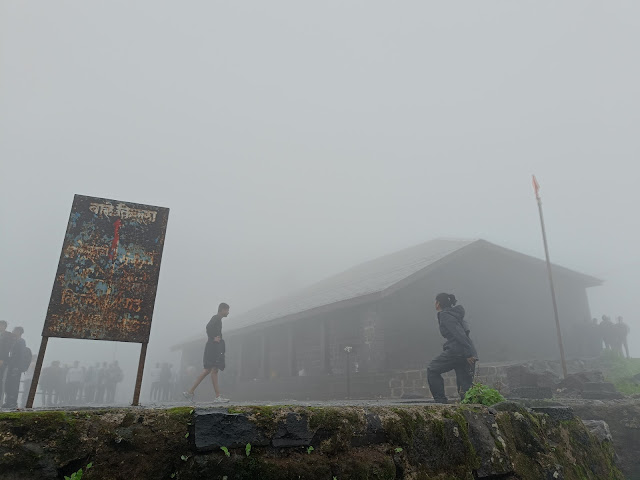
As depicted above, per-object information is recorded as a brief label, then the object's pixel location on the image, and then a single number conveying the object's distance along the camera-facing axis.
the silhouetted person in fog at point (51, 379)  21.42
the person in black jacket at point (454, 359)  5.64
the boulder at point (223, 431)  2.00
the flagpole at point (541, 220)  10.98
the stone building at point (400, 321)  12.31
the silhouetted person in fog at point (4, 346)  10.10
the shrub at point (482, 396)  3.45
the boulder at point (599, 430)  3.80
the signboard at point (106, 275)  3.23
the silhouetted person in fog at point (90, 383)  25.38
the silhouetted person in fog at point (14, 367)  10.25
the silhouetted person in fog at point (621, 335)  17.23
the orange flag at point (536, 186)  11.80
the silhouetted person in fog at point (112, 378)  24.22
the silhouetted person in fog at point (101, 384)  24.00
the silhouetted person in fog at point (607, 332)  17.05
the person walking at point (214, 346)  7.91
